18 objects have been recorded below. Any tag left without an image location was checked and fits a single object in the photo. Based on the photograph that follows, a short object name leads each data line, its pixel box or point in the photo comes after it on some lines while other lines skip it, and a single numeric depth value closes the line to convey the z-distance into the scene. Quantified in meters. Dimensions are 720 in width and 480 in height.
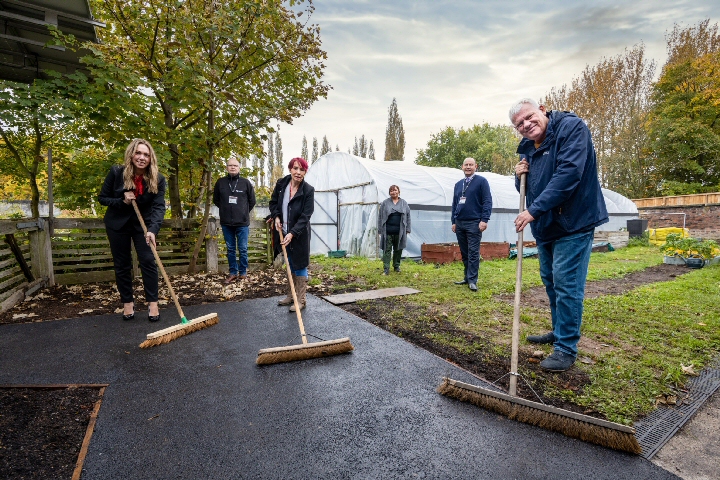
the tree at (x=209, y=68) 5.41
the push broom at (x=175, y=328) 3.24
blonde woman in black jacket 3.73
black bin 15.78
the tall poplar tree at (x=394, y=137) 46.53
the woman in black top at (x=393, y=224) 7.45
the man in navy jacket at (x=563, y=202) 2.54
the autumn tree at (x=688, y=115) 21.81
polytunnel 11.15
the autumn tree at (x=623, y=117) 24.53
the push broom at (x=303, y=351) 2.86
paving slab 5.12
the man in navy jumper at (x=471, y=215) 5.98
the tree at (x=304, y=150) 60.67
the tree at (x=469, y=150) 37.69
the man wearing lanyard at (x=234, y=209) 6.44
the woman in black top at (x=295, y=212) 4.28
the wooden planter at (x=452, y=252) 9.56
